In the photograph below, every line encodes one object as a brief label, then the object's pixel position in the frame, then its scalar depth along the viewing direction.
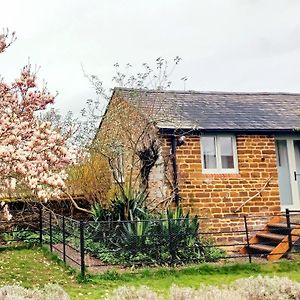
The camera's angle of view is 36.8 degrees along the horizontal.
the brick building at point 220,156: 14.66
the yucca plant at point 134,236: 11.39
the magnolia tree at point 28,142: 7.55
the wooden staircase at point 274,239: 12.30
